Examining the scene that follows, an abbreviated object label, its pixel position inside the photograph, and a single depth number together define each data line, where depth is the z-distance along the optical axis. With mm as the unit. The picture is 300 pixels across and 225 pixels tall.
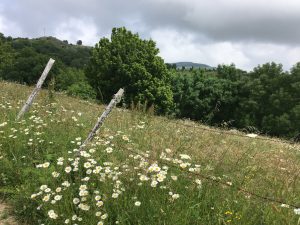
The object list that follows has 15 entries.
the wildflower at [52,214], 2972
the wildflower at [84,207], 2975
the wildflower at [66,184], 3274
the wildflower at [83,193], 3096
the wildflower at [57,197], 3086
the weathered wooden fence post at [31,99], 5730
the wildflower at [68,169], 3499
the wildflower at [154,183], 2993
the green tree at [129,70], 28086
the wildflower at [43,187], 3264
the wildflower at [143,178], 3094
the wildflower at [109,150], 3714
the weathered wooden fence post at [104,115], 4163
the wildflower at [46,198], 3134
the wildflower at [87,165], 3442
